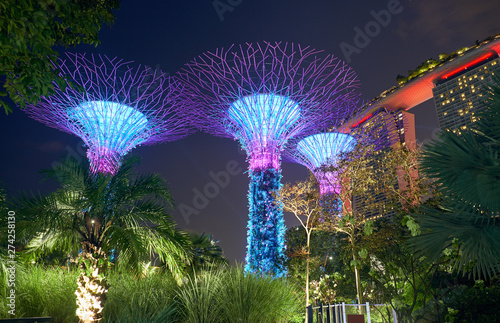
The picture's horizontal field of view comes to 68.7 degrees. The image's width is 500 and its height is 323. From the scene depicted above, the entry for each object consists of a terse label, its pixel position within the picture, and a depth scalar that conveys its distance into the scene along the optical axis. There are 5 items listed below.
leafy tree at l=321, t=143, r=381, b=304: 12.39
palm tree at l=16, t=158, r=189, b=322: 7.53
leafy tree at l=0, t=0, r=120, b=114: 3.72
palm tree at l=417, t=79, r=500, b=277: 4.50
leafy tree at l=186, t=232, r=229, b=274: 15.52
